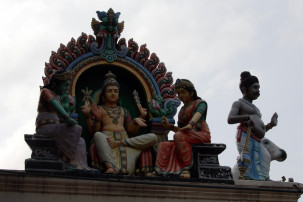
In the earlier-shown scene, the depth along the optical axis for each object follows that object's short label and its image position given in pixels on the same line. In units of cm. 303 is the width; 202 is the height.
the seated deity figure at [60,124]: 1180
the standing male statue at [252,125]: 1311
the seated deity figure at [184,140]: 1239
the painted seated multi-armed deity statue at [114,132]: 1220
